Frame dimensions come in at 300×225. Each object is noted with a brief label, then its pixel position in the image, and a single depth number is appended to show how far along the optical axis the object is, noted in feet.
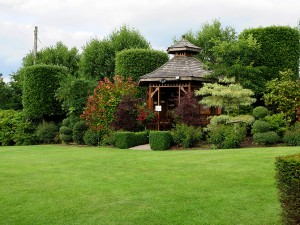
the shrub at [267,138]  60.70
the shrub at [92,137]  77.66
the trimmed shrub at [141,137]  70.69
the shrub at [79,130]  81.63
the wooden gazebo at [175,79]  79.56
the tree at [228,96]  67.72
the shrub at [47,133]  91.86
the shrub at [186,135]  63.67
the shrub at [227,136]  60.44
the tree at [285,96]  67.97
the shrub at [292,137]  59.47
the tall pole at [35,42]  122.95
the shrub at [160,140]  64.03
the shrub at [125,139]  68.14
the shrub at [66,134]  84.48
